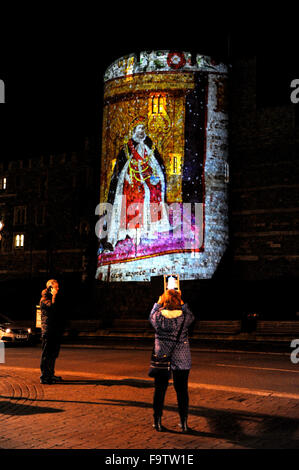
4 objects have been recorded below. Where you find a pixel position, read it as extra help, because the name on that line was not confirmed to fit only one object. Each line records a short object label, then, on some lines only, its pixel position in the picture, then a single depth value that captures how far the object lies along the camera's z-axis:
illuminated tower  28.64
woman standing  6.33
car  19.83
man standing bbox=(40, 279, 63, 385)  10.04
